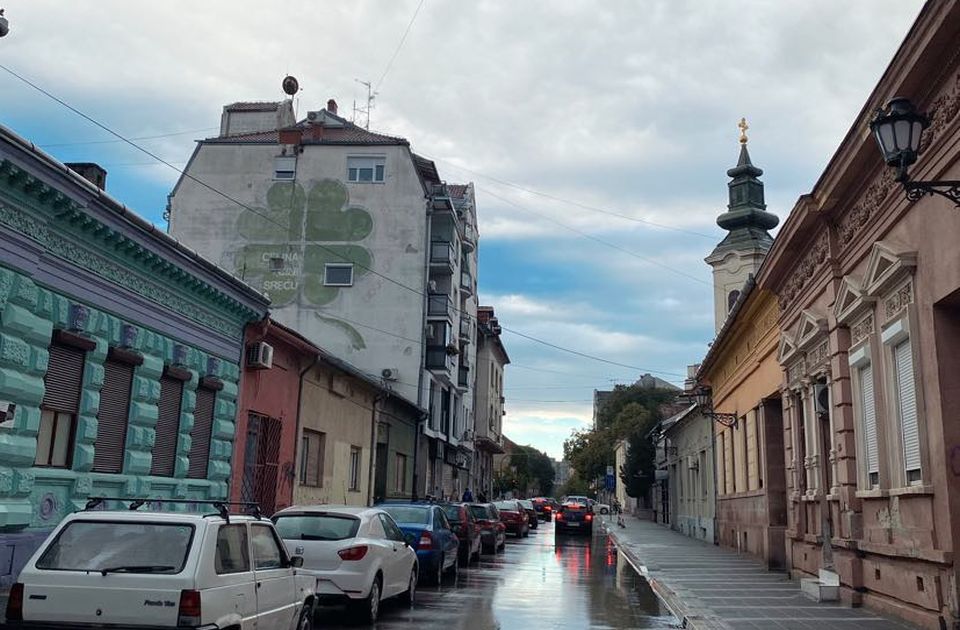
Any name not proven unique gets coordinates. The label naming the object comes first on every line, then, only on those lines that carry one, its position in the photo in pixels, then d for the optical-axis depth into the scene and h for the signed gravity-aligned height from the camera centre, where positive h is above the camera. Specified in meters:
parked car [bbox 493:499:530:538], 38.78 -0.50
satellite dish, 40.34 +18.16
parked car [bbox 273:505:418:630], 11.72 -0.66
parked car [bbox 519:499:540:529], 48.99 -0.48
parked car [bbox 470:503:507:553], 26.78 -0.63
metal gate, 19.61 +0.82
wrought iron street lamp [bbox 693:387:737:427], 32.79 +4.15
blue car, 16.94 -0.58
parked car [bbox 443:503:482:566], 22.16 -0.54
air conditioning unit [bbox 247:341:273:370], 18.88 +2.95
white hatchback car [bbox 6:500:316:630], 6.72 -0.60
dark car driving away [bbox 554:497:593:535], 40.91 -0.44
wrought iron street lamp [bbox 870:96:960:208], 8.52 +3.57
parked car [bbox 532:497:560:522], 66.56 -0.05
